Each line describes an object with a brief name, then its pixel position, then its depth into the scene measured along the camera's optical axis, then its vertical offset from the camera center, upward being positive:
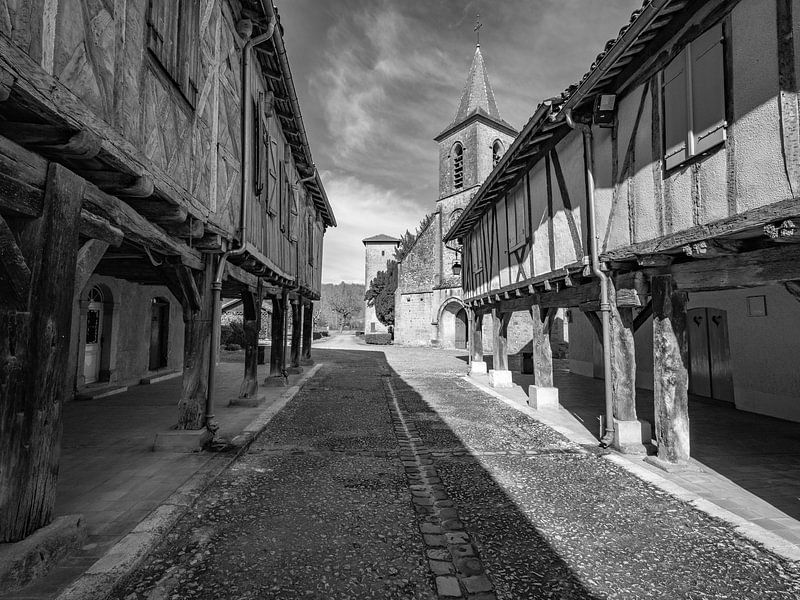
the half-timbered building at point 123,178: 2.37 +1.12
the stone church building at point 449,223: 25.75 +6.63
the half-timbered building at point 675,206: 3.43 +1.31
